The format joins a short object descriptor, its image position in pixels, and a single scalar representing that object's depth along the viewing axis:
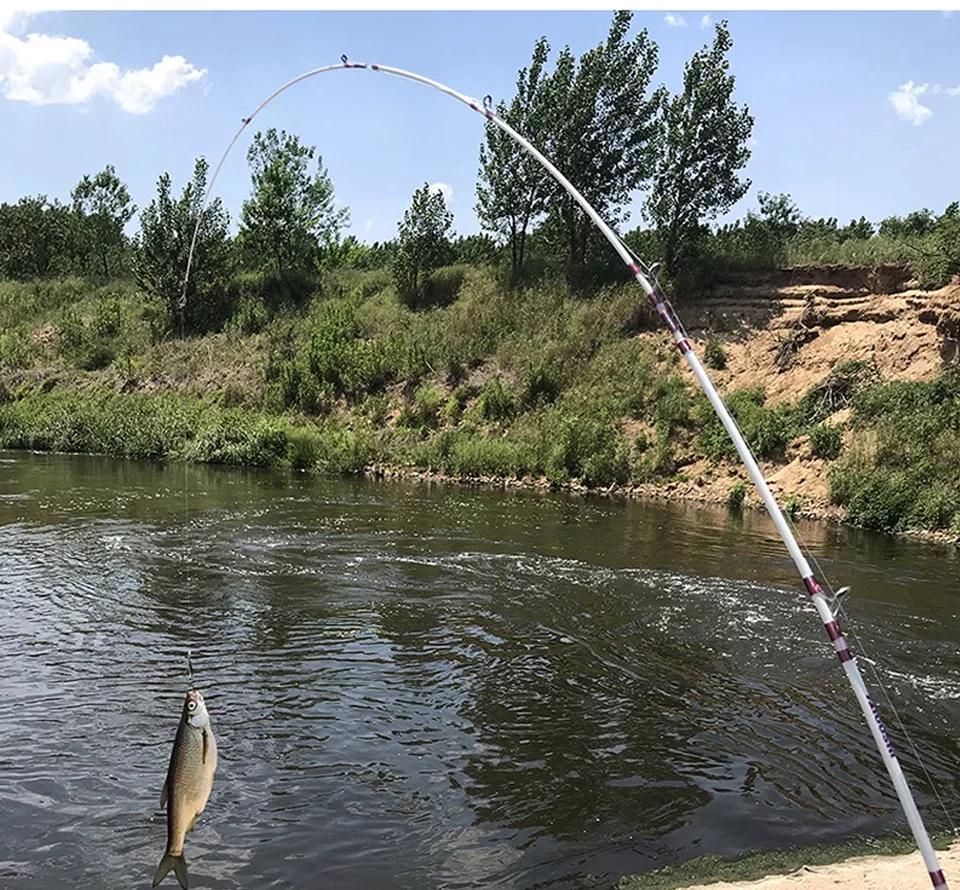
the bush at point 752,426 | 28.73
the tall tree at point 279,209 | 53.47
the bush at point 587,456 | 30.47
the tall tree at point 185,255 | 49.31
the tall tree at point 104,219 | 69.62
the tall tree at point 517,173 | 42.22
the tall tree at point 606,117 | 40.81
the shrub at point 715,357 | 34.69
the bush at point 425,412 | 37.41
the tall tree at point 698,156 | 38.44
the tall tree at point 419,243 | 45.81
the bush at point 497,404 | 36.06
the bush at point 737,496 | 27.56
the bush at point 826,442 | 27.11
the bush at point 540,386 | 36.19
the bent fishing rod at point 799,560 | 4.61
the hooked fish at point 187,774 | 4.82
